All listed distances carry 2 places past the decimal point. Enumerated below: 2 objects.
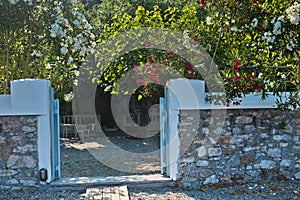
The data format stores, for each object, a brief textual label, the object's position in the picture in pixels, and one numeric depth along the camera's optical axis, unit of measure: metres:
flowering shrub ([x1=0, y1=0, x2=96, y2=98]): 5.81
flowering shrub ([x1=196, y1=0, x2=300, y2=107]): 4.12
